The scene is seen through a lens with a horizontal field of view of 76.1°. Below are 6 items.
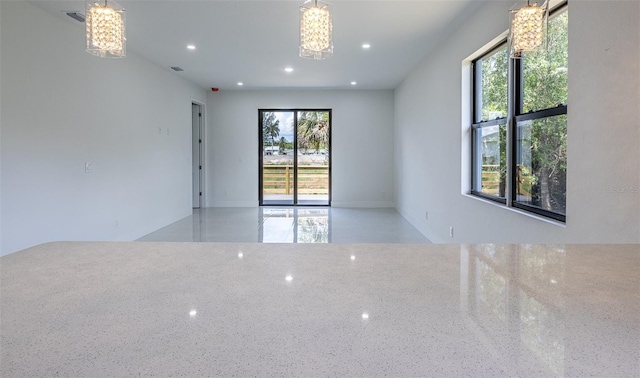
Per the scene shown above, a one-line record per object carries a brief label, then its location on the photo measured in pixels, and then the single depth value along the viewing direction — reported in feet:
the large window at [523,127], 9.29
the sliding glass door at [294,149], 31.12
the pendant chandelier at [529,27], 7.20
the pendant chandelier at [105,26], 7.39
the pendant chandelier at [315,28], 7.82
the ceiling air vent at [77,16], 13.82
